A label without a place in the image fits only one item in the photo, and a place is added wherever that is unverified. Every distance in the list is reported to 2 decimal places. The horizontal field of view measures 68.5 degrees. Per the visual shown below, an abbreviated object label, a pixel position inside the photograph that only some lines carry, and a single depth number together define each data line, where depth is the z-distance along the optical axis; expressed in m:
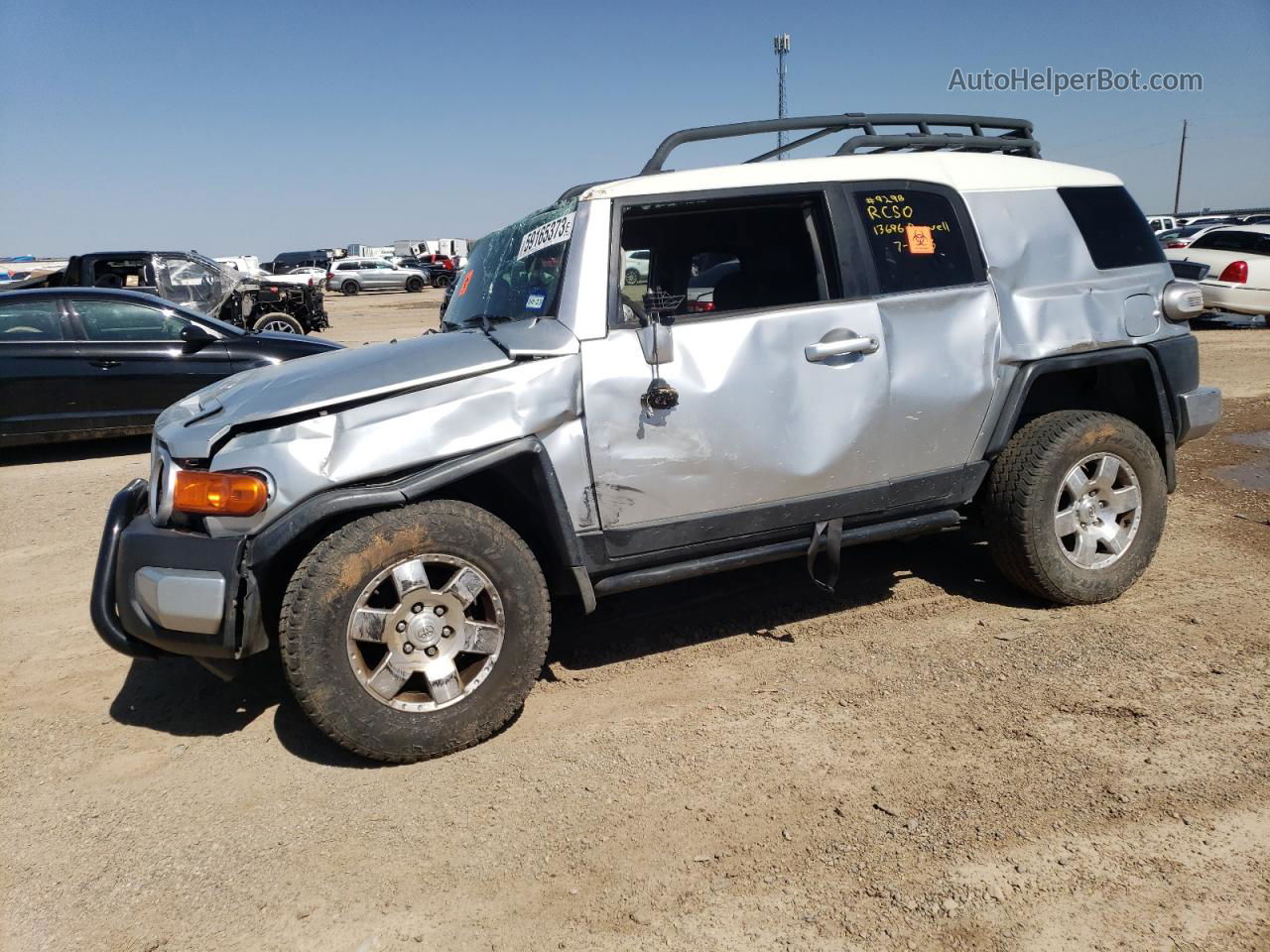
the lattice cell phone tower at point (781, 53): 33.62
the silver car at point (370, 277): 43.47
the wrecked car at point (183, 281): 13.89
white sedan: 14.71
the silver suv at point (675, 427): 3.07
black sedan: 8.16
